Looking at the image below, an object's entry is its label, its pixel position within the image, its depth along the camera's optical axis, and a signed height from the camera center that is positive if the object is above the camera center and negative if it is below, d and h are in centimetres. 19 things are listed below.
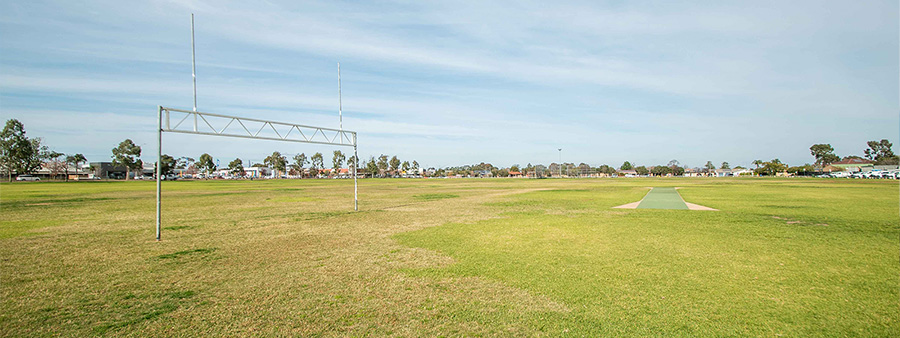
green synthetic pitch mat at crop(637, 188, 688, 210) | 1958 -176
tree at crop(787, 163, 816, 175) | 13775 -42
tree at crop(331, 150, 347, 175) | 16912 +732
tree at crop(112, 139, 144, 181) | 10344 +664
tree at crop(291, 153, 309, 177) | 17450 +641
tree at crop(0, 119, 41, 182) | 7644 +592
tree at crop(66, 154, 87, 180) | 11675 +580
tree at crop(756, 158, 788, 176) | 14112 +41
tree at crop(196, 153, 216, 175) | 16023 +558
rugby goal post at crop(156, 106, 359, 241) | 1024 +157
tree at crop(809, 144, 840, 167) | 15312 +540
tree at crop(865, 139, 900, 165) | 14225 +615
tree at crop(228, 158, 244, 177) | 16675 +395
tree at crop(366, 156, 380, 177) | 17250 +329
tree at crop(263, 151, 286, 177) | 16775 +630
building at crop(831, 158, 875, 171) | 12979 +139
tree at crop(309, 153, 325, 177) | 17418 +586
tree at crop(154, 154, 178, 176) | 12641 +446
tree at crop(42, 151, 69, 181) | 10214 +332
